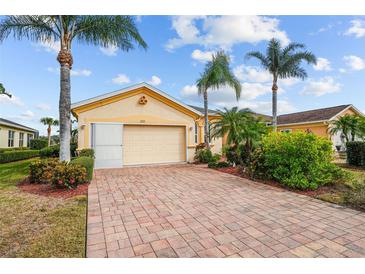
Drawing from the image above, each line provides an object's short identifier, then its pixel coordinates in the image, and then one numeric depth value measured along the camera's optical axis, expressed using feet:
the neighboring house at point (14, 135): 58.31
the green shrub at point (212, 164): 34.99
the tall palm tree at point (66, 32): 23.90
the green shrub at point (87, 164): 21.77
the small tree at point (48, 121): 98.12
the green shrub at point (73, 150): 38.46
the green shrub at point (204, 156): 40.73
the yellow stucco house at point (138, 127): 34.65
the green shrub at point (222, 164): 34.53
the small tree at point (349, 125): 43.39
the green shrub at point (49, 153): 39.06
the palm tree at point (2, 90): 32.43
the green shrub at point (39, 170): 22.18
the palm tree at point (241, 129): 29.50
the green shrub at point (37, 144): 76.23
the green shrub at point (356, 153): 33.81
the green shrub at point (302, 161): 19.99
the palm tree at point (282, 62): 52.95
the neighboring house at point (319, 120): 62.39
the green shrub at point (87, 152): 31.00
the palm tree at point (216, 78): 39.11
